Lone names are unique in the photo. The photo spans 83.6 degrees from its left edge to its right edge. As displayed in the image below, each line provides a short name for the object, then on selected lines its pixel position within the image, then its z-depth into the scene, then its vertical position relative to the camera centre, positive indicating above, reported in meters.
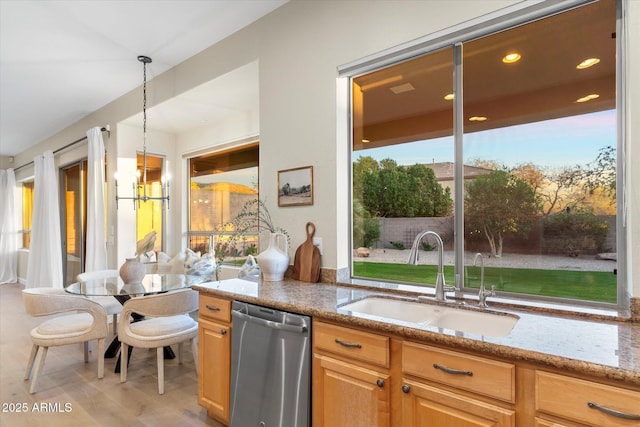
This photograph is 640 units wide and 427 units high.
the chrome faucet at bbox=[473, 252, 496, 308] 1.77 -0.40
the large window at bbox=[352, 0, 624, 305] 1.72 +0.30
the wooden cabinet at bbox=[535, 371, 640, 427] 1.04 -0.58
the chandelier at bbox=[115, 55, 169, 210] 3.56 +0.48
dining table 3.07 -0.67
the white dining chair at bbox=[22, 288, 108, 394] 2.89 -0.93
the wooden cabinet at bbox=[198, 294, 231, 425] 2.19 -0.90
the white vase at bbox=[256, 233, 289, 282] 2.51 -0.35
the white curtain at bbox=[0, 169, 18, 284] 7.89 -0.34
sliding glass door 6.09 -0.05
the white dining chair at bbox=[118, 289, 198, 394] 2.79 -0.92
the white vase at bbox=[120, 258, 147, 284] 3.37 -0.54
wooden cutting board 2.49 -0.34
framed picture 2.60 +0.20
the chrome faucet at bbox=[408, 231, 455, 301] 1.90 -0.26
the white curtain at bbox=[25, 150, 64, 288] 6.13 -0.30
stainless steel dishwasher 1.80 -0.83
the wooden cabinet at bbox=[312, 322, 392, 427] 1.54 -0.75
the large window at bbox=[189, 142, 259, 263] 4.50 +0.25
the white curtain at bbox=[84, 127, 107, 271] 4.79 +0.05
